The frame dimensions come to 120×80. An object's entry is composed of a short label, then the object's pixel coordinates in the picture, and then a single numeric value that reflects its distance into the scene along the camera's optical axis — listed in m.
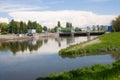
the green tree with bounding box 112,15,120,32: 63.35
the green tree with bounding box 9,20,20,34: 77.92
